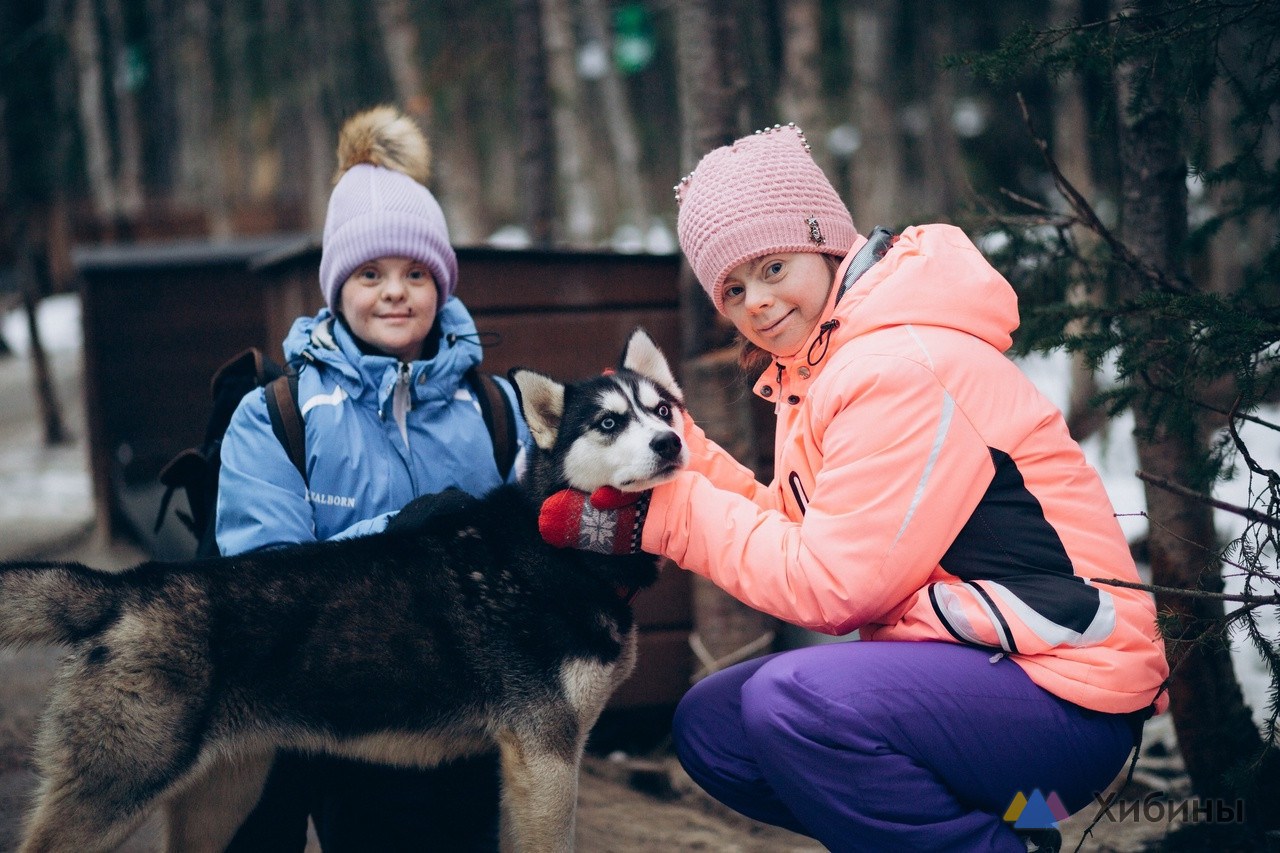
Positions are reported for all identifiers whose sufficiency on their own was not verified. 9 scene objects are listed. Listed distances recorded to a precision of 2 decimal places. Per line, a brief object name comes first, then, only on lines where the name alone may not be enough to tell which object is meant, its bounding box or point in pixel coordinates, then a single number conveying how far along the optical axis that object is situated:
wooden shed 7.30
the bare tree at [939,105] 17.83
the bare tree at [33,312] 11.09
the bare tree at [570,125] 13.34
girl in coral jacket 2.31
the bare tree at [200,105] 22.42
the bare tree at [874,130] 15.13
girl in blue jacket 3.02
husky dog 2.47
